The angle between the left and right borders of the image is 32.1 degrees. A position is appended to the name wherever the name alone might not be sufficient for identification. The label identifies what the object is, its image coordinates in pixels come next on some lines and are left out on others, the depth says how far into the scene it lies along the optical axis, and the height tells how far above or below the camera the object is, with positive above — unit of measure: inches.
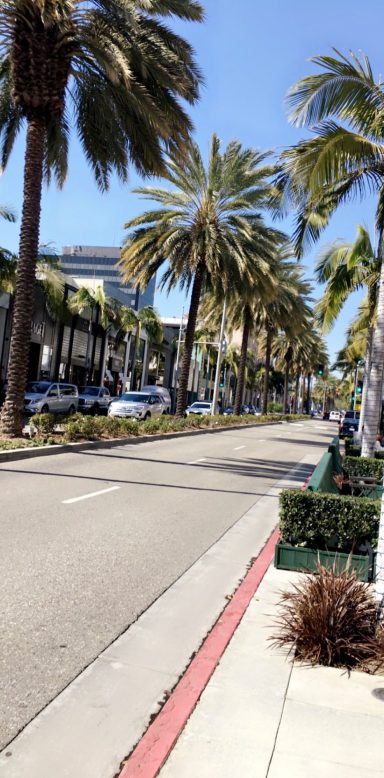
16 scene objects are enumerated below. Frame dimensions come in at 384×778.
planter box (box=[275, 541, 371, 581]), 279.0 -65.3
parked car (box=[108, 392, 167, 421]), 1258.0 -36.8
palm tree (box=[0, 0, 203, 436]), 629.3 +304.9
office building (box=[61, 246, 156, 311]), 6663.4 +1184.7
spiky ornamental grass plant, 179.8 -60.9
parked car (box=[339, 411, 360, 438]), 1538.1 -46.0
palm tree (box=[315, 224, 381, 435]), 809.5 +174.8
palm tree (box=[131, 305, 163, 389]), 2064.5 +203.1
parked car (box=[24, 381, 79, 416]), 1173.3 -35.0
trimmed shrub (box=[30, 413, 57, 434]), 704.2 -46.5
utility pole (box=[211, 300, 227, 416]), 1673.0 +30.3
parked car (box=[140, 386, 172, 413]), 1496.3 -4.2
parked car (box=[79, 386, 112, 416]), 1519.4 -38.4
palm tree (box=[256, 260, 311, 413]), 1715.1 +254.9
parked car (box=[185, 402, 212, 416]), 2074.7 -50.0
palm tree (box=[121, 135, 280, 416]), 1095.6 +277.3
